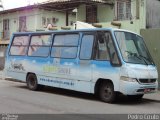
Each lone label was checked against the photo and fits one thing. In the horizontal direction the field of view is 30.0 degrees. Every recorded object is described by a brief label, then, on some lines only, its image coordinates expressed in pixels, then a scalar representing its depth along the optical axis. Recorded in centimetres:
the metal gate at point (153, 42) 1384
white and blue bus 1001
